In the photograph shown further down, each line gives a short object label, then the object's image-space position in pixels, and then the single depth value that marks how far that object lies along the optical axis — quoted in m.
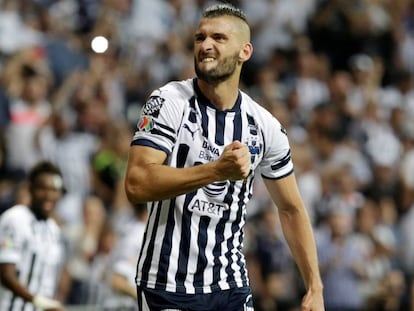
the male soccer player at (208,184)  10.37
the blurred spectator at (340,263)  21.10
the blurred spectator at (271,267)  20.62
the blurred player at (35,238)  14.79
